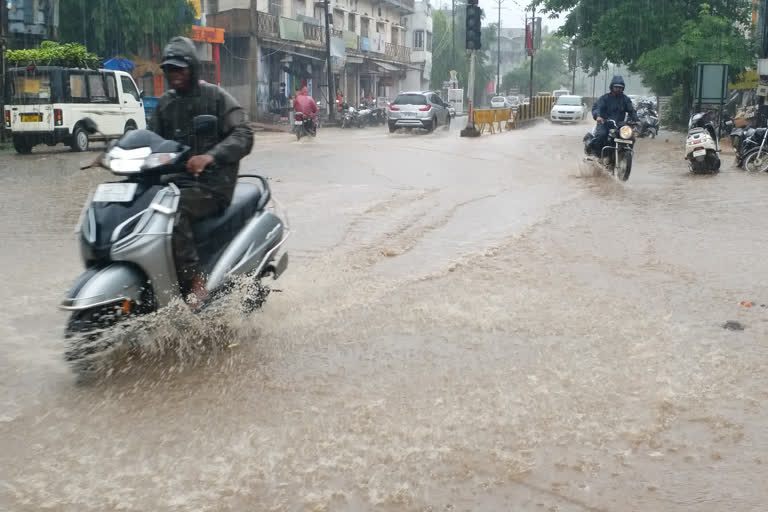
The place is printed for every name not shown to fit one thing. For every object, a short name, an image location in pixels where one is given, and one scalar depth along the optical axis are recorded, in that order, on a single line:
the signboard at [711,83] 20.39
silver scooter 3.70
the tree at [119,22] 26.52
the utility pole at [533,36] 49.92
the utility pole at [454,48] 70.31
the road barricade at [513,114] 28.72
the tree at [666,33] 26.77
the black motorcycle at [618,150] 12.58
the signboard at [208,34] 33.75
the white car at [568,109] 38.66
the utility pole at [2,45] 19.84
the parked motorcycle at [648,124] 27.90
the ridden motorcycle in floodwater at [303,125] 24.00
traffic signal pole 23.50
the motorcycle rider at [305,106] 24.00
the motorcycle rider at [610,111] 12.87
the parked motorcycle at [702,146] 13.86
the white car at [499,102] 68.40
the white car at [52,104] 18.25
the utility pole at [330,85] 35.89
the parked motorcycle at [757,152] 14.11
